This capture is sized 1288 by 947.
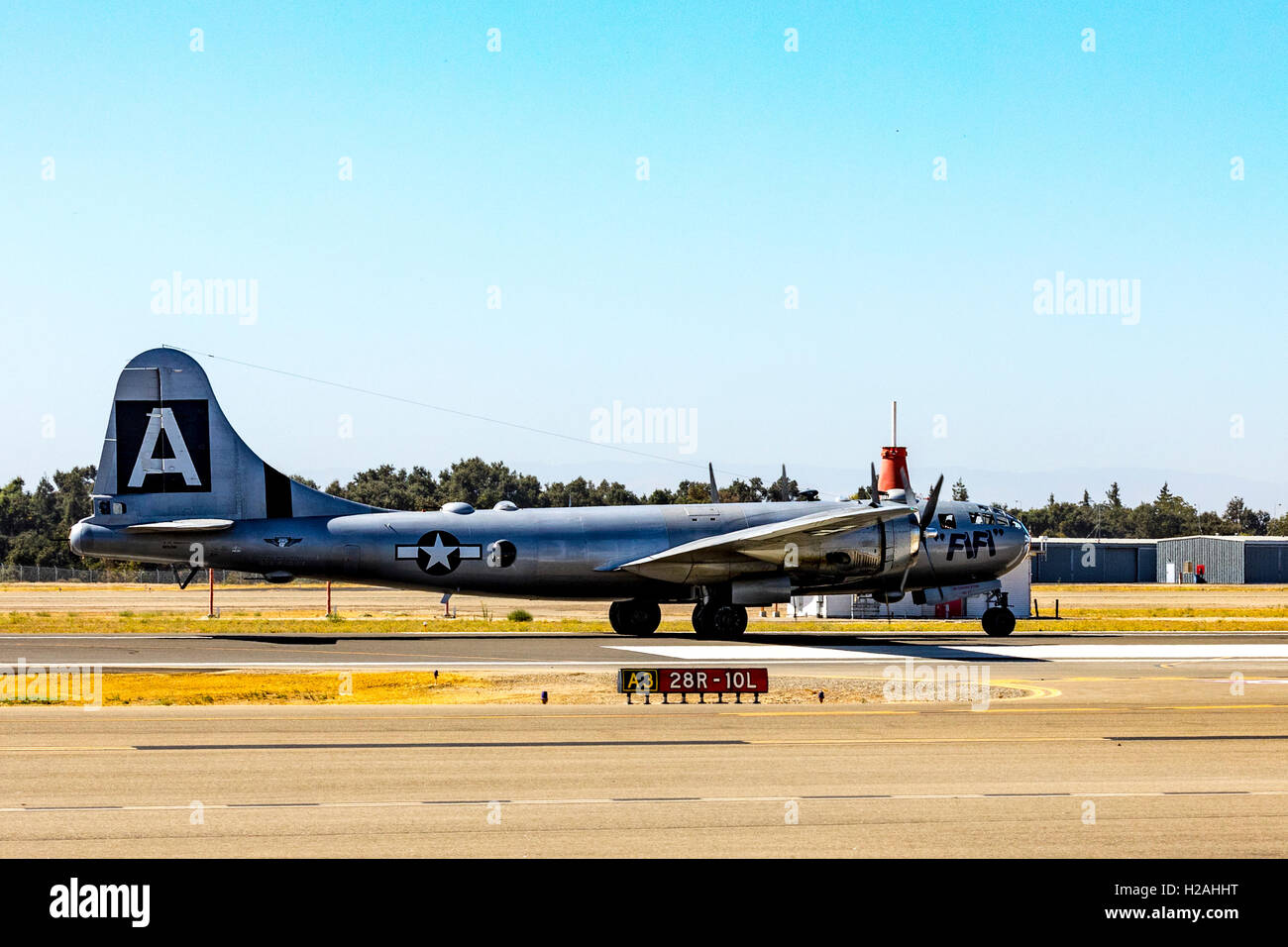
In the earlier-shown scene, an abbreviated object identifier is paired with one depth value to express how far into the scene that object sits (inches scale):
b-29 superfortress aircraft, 1547.7
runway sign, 941.8
